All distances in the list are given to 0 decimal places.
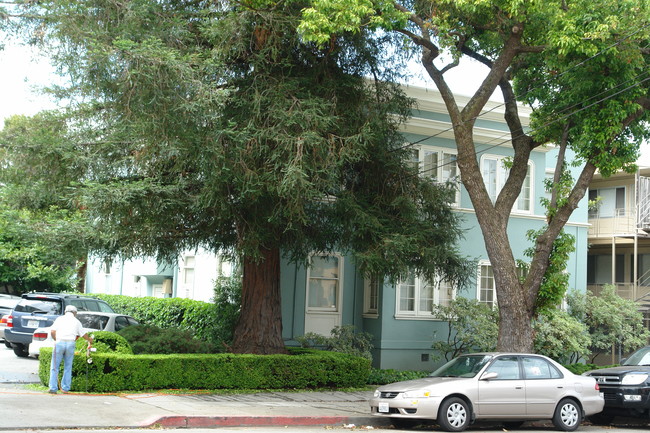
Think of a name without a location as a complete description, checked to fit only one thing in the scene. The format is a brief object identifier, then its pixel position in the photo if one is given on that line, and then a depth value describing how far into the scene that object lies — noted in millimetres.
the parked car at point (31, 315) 20719
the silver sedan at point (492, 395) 13242
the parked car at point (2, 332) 23388
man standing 14109
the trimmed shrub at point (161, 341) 17094
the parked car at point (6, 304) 27058
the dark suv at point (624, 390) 15562
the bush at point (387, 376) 20203
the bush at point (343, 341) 21141
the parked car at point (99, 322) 18516
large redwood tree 14438
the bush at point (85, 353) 14852
